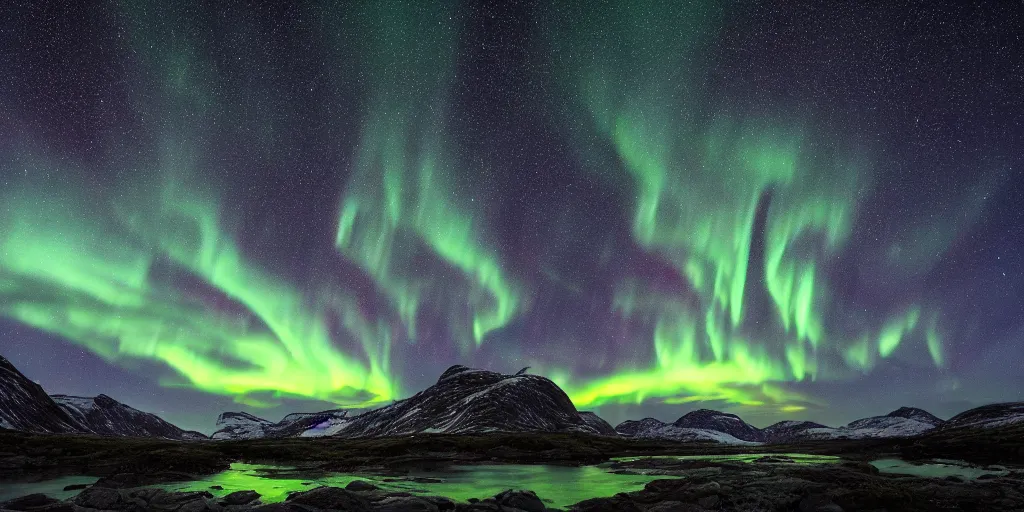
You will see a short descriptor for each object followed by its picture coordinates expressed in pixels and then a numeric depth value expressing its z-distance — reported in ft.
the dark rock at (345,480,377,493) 149.45
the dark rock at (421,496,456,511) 119.13
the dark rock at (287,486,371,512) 117.91
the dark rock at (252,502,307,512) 110.83
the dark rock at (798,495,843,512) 108.37
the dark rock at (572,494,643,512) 115.34
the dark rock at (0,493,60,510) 120.47
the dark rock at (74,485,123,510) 125.18
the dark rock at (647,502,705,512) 110.01
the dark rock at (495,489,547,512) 119.75
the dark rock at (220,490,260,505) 130.11
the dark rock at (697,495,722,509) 115.75
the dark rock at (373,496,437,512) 113.09
